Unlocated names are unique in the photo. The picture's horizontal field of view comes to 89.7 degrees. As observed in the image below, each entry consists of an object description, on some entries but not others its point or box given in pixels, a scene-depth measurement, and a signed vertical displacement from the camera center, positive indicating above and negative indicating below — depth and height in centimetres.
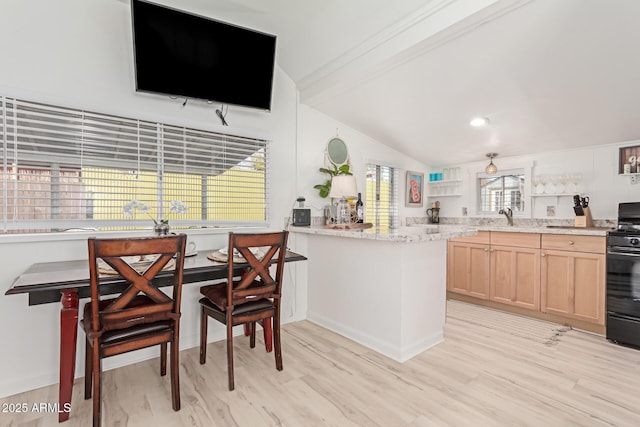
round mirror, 364 +68
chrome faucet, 399 -3
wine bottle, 350 +2
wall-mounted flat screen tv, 229 +120
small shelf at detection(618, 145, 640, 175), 309 +50
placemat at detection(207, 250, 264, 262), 219 -32
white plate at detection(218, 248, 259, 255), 236 -30
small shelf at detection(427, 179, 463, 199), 452 +33
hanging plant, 351 +40
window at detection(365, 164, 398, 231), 414 +20
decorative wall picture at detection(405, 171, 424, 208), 454 +32
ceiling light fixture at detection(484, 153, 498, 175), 391 +53
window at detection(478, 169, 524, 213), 400 +26
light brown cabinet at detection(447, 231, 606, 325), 298 -64
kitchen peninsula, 246 -65
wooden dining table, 160 -41
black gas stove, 268 -59
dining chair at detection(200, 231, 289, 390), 205 -56
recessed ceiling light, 315 +89
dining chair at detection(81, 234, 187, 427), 159 -53
